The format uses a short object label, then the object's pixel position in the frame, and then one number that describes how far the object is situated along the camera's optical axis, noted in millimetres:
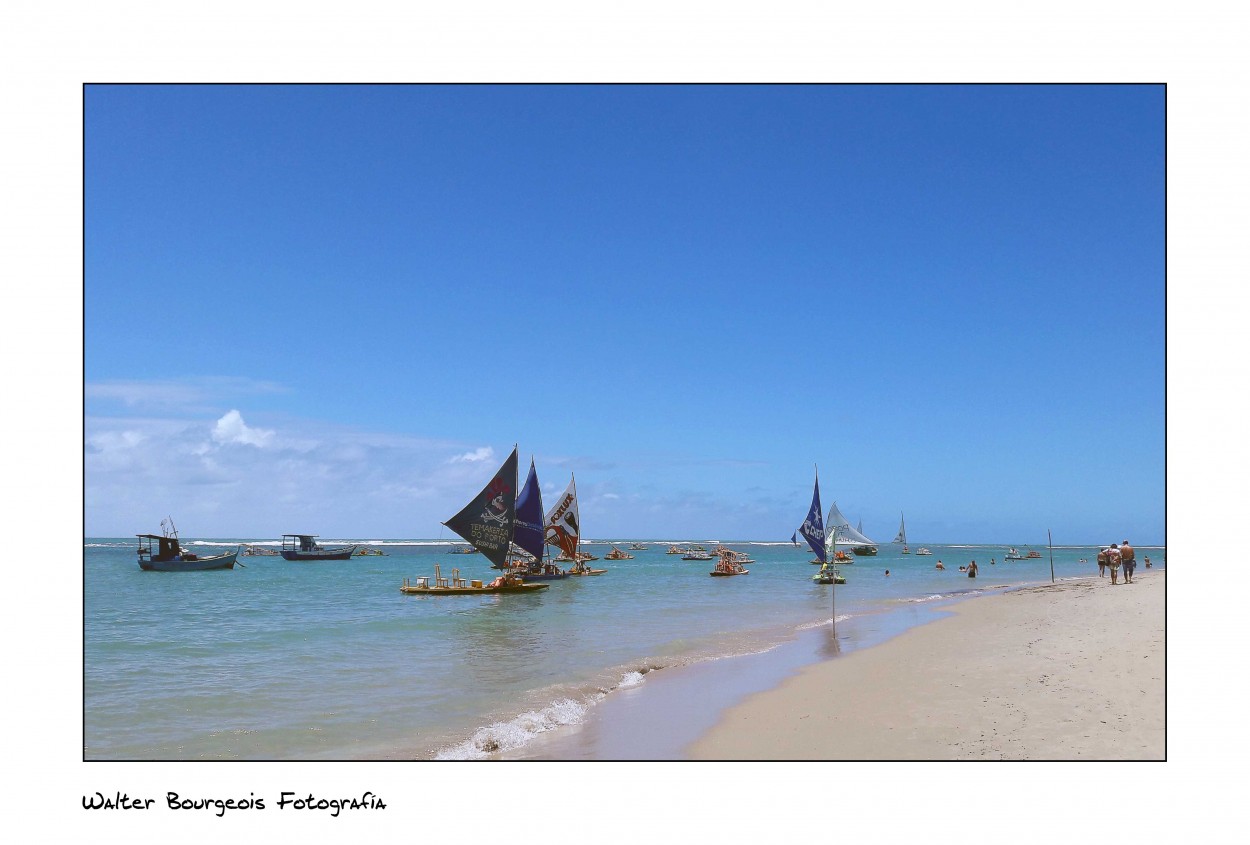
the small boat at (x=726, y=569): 64688
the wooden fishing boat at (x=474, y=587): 39375
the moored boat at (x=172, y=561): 67912
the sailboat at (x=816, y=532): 52094
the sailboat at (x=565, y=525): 54062
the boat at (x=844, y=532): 58088
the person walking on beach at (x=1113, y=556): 38662
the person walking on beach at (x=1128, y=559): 34750
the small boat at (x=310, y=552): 92250
